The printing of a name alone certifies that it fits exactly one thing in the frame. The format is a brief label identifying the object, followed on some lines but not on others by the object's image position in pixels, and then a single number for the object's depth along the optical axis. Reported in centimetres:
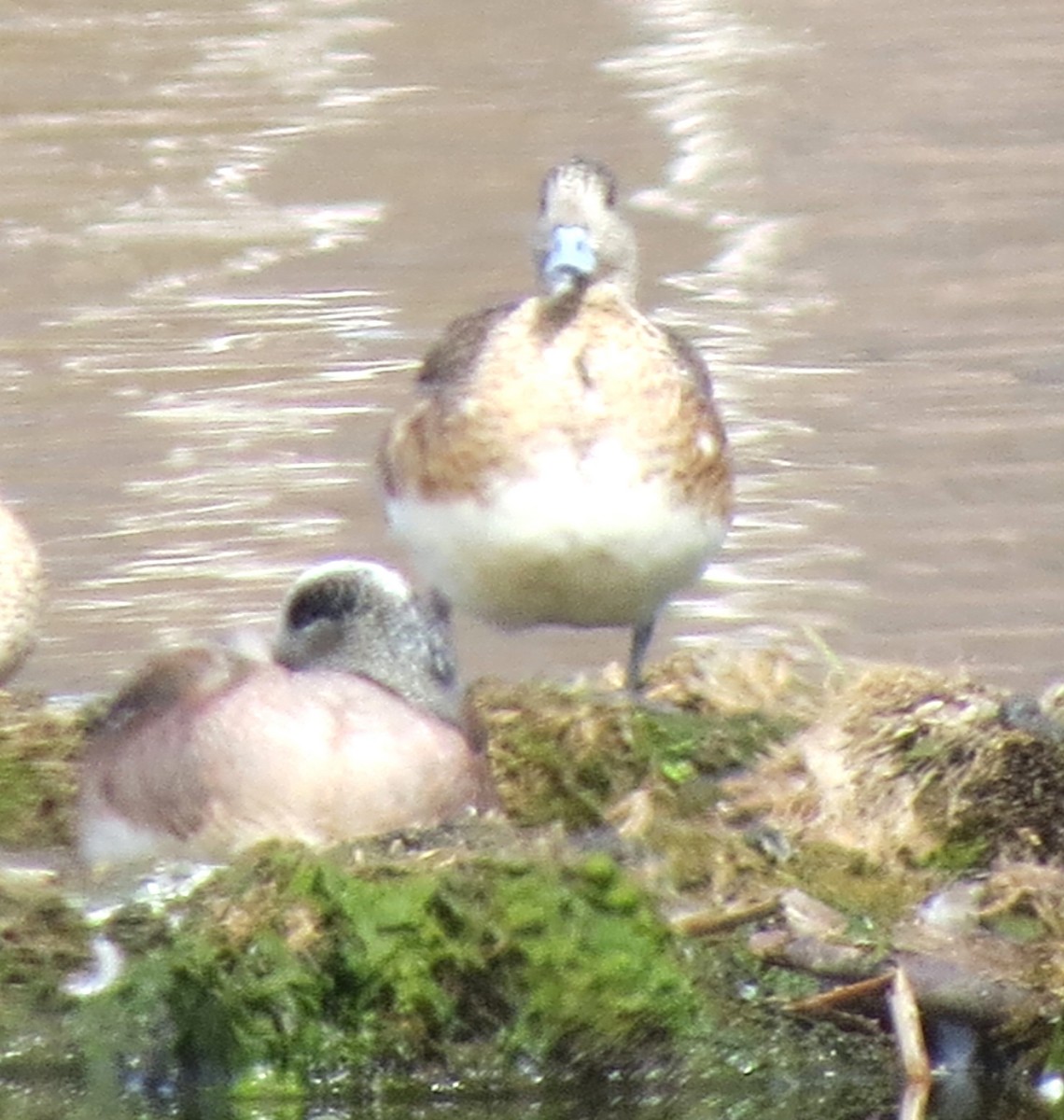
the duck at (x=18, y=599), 1398
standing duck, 1287
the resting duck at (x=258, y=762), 1085
